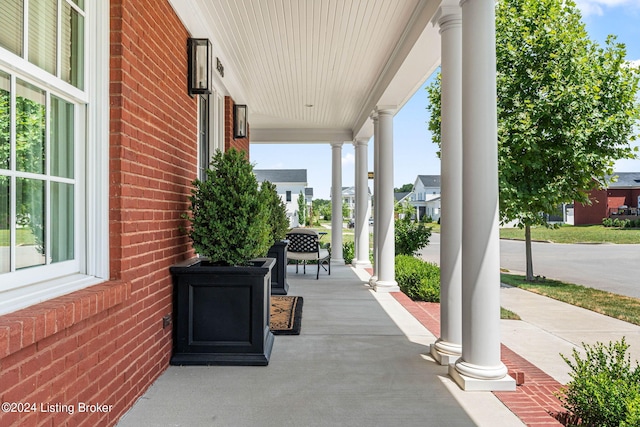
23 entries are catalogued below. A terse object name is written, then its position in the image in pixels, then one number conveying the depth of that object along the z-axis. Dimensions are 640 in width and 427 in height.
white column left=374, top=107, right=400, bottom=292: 7.27
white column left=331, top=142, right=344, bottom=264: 11.72
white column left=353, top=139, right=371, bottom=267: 10.15
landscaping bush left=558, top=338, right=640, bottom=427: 2.37
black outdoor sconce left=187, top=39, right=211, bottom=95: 4.21
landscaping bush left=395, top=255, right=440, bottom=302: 6.82
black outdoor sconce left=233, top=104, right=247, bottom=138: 7.12
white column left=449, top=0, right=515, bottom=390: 3.12
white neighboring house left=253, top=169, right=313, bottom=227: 41.99
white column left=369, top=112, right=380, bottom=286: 7.59
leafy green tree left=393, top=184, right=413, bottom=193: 93.24
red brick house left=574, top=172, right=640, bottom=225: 34.78
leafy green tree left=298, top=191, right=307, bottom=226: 34.78
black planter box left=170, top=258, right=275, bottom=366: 3.62
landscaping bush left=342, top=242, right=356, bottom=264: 11.44
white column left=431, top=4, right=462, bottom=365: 3.78
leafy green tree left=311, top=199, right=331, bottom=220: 50.56
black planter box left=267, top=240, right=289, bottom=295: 6.97
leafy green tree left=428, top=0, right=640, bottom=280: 8.96
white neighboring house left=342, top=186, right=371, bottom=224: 54.96
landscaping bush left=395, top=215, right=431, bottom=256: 10.84
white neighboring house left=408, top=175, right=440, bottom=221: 58.12
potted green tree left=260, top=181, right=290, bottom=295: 7.00
